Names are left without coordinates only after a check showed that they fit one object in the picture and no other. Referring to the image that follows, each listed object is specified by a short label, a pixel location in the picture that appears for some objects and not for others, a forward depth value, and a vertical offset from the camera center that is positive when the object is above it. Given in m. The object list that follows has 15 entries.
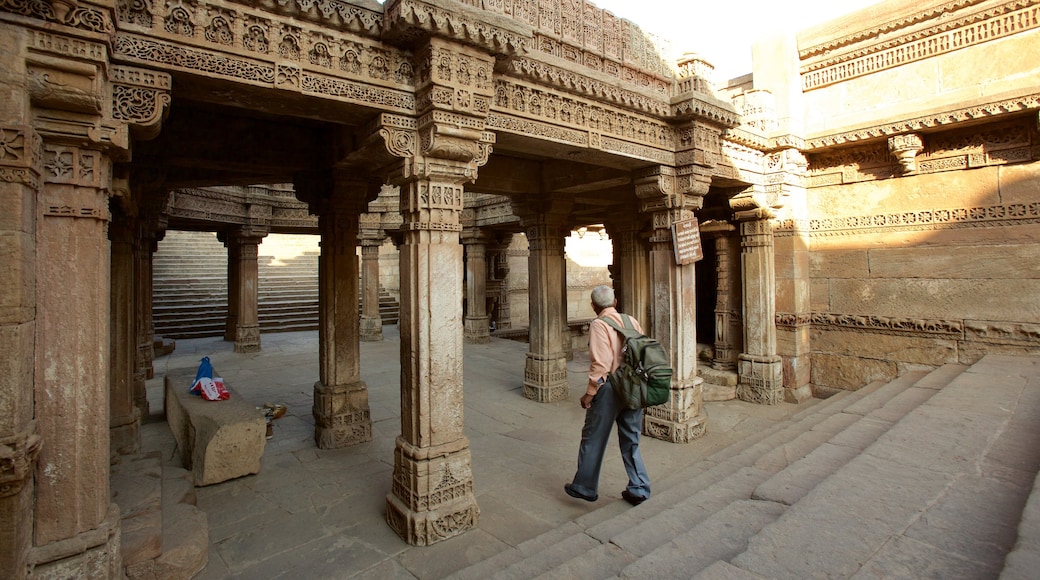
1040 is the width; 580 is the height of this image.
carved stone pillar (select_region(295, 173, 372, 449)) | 5.61 -0.11
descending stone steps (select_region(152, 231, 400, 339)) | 15.17 +0.54
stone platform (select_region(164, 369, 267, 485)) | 4.54 -1.25
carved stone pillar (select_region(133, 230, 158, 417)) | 6.51 -0.13
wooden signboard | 5.78 +0.64
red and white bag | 5.13 -0.87
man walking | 4.04 -1.00
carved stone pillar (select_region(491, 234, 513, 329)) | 16.00 +0.50
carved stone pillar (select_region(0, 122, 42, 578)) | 2.26 -0.20
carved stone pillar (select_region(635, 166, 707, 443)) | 5.87 -0.16
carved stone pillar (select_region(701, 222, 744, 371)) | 8.62 -0.15
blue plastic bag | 5.43 -0.71
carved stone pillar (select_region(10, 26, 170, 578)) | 2.32 +0.06
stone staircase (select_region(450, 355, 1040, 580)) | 2.33 -1.23
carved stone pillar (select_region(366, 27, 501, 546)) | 3.64 +0.16
